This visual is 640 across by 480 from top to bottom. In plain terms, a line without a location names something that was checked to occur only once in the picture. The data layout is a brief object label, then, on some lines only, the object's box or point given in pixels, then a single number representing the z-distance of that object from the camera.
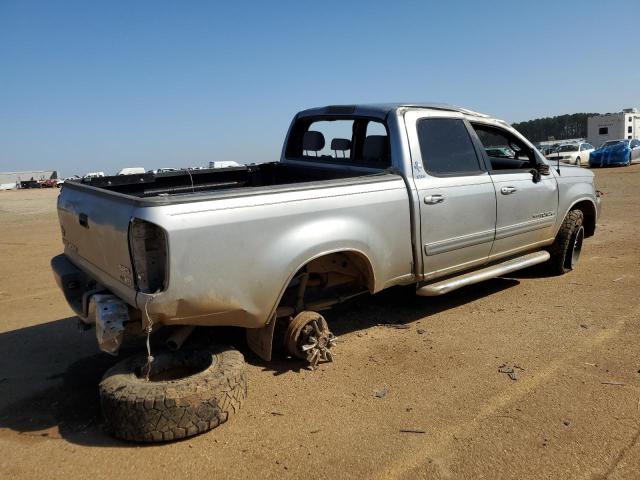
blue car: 29.08
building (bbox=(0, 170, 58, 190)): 77.56
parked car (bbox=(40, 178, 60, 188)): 60.59
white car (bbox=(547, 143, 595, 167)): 31.20
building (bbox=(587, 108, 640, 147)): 50.78
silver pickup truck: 3.05
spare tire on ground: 2.97
